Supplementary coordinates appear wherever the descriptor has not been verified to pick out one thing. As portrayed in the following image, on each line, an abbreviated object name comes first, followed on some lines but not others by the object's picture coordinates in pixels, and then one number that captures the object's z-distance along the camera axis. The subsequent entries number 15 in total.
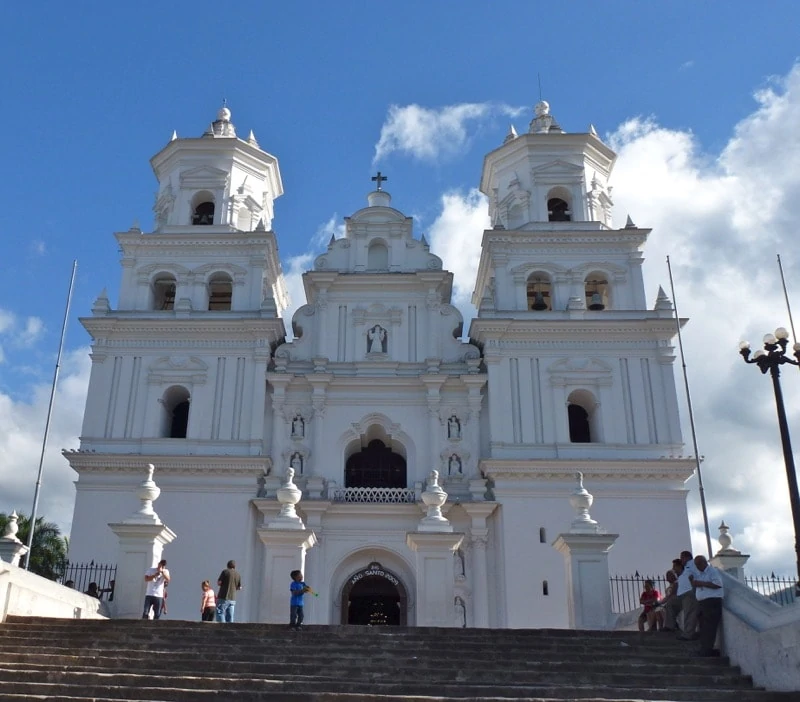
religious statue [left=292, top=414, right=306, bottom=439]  27.13
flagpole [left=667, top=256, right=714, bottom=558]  23.24
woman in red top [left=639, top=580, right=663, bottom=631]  14.41
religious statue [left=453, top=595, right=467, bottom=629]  23.72
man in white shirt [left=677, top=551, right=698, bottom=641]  12.90
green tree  33.91
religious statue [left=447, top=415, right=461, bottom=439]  26.98
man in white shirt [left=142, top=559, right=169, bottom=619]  14.93
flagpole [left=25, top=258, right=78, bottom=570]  22.38
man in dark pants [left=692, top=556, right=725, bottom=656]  12.29
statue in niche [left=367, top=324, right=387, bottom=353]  28.41
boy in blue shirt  14.13
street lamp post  13.78
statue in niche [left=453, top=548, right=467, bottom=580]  24.69
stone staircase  10.11
